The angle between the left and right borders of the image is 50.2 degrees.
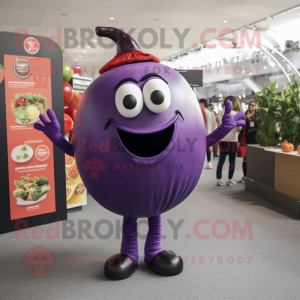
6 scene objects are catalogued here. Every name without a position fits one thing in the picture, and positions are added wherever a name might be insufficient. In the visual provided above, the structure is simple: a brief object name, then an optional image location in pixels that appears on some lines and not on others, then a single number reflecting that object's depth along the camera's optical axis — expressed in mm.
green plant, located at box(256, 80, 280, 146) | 4430
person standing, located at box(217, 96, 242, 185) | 5109
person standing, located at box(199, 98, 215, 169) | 6887
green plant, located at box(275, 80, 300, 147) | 4113
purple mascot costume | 1741
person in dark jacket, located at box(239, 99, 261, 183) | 5305
